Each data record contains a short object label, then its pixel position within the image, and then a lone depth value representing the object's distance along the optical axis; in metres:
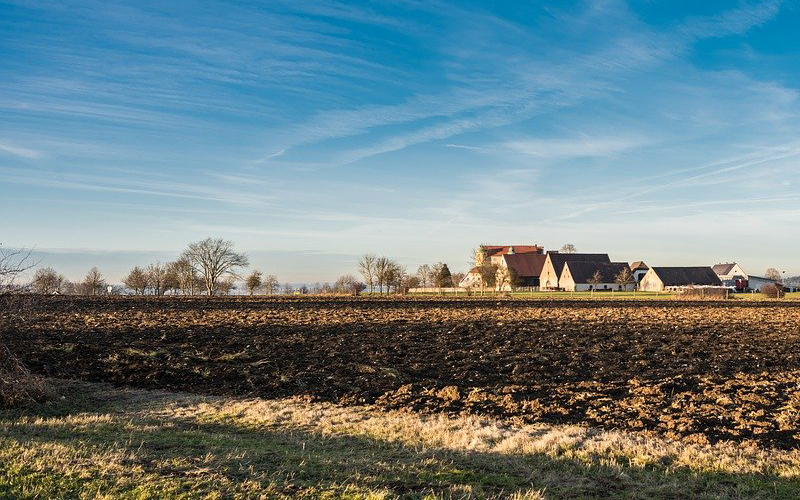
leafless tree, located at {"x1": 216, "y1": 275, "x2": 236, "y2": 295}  100.62
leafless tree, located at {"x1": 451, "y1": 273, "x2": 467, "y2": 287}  110.62
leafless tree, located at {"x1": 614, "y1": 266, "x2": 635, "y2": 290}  104.25
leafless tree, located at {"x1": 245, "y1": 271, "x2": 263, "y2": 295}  89.06
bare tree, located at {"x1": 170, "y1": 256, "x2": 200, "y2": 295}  95.50
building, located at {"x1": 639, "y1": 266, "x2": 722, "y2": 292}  106.94
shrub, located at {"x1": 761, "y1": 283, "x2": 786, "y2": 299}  71.87
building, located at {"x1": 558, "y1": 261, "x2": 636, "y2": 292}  104.81
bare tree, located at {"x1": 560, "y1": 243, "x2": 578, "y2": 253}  134.46
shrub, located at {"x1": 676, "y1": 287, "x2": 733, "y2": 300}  70.50
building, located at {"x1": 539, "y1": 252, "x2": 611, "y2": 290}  109.75
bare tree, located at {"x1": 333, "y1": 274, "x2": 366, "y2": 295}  80.26
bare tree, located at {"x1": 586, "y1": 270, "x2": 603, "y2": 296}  99.76
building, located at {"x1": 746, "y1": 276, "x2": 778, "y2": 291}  125.44
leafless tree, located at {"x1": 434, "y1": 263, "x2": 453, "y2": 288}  95.47
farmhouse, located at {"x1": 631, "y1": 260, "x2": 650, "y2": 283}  121.34
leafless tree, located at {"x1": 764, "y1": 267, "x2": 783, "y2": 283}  141.15
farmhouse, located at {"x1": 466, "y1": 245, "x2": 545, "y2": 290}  115.33
